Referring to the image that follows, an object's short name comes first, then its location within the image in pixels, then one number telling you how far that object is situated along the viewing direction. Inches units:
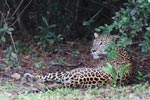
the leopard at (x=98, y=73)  477.9
